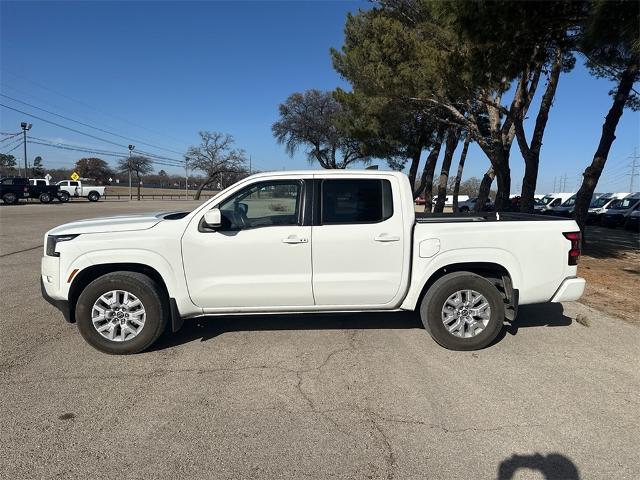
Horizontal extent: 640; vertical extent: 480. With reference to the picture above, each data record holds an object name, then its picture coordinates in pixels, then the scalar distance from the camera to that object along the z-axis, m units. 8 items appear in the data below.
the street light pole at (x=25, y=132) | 43.91
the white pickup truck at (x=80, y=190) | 46.16
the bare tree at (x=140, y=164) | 85.21
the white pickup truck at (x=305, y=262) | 4.43
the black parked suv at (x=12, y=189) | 34.50
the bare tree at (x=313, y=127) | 49.88
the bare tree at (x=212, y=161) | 81.62
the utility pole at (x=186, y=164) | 77.56
